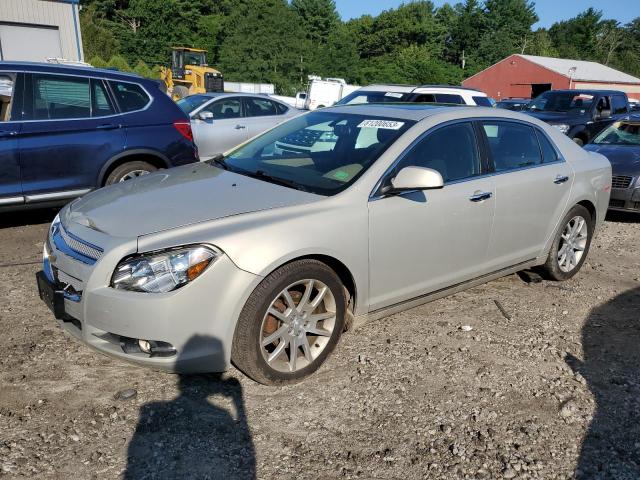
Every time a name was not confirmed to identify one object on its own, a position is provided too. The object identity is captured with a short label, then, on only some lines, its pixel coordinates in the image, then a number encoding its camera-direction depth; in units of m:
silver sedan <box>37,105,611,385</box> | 2.84
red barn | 44.99
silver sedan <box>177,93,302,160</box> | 9.82
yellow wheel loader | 26.98
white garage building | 17.48
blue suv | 5.56
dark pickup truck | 12.68
